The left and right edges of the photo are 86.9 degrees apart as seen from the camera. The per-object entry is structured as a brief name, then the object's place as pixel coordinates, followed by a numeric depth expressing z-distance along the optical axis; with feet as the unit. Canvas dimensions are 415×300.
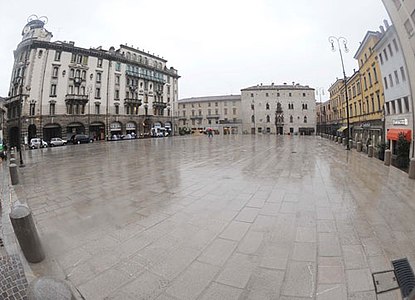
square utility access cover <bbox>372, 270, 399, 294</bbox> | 8.37
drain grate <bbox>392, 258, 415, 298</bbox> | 6.09
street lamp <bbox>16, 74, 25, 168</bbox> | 20.15
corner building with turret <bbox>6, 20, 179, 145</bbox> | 41.01
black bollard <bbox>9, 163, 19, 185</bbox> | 29.22
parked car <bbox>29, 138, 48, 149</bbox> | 95.19
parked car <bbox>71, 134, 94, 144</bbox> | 116.98
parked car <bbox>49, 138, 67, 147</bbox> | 108.37
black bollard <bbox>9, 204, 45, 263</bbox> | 10.96
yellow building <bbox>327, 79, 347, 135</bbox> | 129.86
